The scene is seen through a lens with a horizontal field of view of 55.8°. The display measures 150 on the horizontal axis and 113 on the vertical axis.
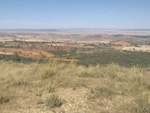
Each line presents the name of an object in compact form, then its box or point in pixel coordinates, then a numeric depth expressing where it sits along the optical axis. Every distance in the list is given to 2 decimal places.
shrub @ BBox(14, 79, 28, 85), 5.48
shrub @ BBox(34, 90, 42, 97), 4.49
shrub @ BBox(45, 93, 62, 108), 3.83
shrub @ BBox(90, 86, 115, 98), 4.50
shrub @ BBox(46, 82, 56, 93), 4.86
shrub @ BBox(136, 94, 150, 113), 3.59
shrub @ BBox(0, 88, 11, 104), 3.99
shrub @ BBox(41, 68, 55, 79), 6.36
